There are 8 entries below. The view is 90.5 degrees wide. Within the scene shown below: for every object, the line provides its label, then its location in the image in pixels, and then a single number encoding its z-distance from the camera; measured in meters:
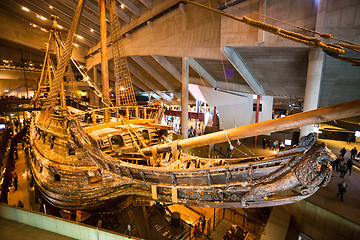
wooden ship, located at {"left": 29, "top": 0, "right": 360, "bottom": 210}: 3.39
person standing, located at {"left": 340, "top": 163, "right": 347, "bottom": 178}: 8.01
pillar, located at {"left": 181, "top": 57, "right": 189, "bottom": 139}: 12.62
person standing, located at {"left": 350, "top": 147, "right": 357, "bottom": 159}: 9.55
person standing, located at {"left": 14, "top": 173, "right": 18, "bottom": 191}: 8.30
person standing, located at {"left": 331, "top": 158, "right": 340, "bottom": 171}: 8.66
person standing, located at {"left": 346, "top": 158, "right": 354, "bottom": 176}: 8.33
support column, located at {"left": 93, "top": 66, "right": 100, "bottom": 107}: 26.12
